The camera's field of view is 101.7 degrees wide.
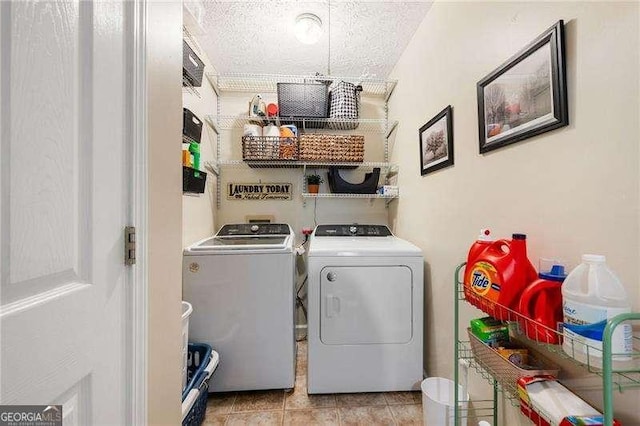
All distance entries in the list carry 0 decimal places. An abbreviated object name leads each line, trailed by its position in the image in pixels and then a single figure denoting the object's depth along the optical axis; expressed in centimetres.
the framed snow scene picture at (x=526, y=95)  85
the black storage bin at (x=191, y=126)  170
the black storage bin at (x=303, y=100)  229
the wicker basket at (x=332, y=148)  230
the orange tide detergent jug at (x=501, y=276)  88
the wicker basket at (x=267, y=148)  225
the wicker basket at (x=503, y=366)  87
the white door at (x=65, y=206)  45
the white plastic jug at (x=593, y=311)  62
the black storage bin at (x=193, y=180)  173
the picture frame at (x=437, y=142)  151
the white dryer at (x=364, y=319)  172
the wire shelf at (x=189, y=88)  172
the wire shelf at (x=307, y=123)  240
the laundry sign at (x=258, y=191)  264
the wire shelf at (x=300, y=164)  235
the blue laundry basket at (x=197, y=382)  134
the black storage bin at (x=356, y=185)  248
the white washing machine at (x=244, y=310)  172
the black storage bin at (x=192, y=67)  157
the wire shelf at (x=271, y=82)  234
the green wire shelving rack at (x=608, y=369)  57
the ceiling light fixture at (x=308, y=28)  177
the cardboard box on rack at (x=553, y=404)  69
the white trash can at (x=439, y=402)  127
